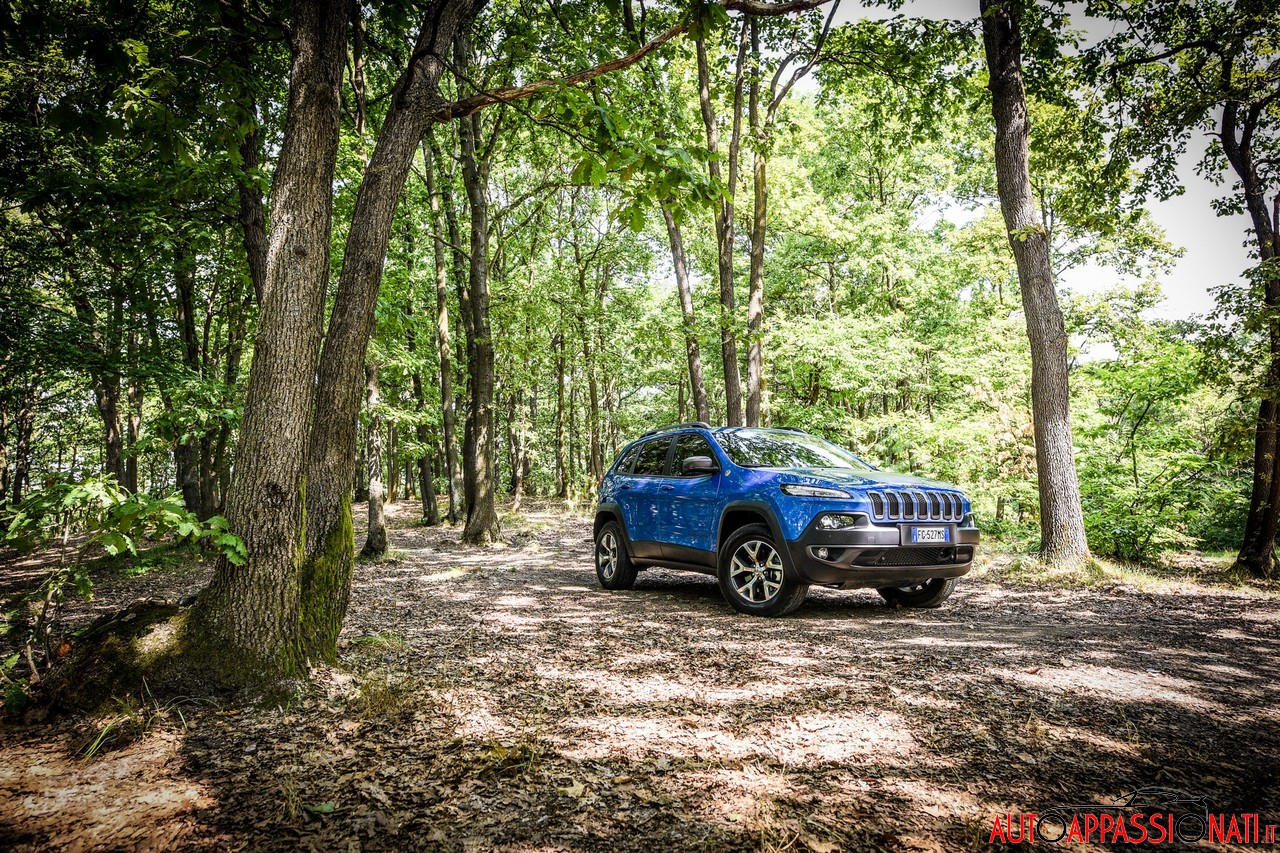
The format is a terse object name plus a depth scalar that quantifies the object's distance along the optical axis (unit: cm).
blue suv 561
